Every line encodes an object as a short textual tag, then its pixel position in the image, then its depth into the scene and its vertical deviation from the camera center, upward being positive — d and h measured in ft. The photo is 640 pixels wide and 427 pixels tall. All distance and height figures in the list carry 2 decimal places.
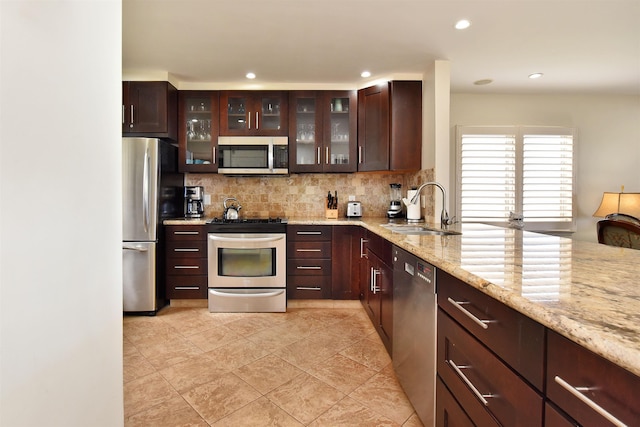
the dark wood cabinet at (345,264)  10.25 -1.90
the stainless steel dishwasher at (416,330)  4.34 -2.00
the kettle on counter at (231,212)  10.99 -0.15
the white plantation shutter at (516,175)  11.89 +1.36
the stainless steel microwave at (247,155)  10.75 +1.90
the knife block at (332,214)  11.38 -0.22
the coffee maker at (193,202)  11.44 +0.22
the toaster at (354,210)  11.49 -0.07
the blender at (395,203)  10.93 +0.21
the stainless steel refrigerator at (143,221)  9.25 -0.41
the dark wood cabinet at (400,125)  10.16 +2.83
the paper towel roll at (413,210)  10.01 -0.05
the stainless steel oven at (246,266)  9.84 -1.92
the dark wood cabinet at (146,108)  10.04 +3.33
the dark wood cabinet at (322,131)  10.93 +2.80
